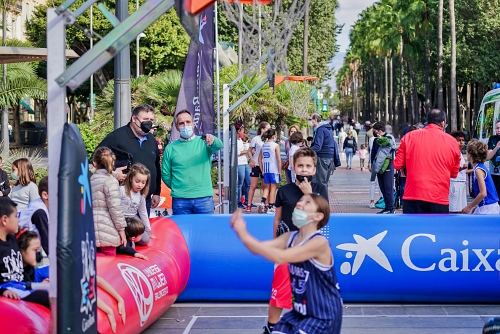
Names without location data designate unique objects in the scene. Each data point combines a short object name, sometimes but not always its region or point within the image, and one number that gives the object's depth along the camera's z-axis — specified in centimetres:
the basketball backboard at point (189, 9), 479
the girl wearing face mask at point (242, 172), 1812
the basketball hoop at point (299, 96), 3297
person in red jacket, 963
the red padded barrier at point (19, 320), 551
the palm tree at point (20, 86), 2464
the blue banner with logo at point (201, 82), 1285
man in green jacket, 965
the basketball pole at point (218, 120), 1439
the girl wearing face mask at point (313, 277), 507
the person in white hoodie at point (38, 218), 739
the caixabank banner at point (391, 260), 885
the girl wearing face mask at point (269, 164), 1667
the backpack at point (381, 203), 1748
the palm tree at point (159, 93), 2639
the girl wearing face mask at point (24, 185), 1035
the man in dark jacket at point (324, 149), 1480
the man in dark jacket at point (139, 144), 931
